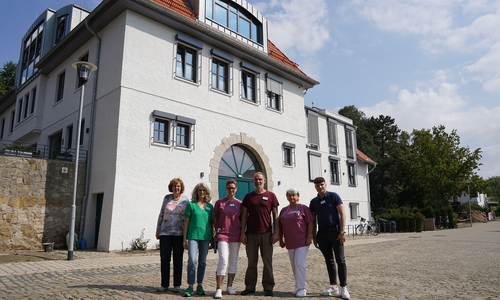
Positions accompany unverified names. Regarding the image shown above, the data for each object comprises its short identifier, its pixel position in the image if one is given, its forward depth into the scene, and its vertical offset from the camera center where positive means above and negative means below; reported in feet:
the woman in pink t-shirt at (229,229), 17.75 -0.32
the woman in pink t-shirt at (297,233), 17.83 -0.55
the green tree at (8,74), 109.91 +45.81
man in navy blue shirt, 17.74 -0.41
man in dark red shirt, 18.08 -0.43
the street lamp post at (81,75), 33.01 +13.90
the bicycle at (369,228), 79.63 -1.51
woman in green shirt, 17.48 -0.43
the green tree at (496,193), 355.56 +26.12
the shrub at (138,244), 39.81 -2.21
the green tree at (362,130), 158.64 +41.78
